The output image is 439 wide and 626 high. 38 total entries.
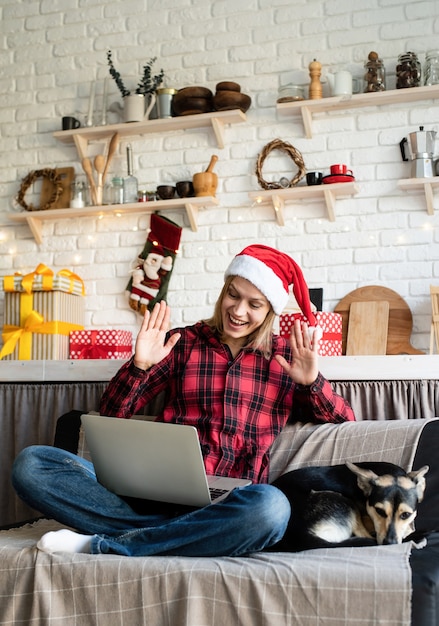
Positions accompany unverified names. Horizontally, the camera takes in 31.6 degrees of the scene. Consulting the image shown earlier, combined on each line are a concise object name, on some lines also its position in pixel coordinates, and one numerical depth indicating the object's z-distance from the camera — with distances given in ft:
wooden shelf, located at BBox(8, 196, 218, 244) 11.55
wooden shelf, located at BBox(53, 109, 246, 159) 11.53
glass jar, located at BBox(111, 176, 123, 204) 11.96
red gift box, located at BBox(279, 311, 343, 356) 9.14
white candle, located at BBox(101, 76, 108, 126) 12.26
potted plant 11.91
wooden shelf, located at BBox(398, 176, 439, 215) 10.47
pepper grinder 11.10
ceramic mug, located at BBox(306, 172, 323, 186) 11.00
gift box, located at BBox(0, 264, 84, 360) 10.94
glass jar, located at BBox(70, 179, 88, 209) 12.10
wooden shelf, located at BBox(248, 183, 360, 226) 10.86
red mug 10.82
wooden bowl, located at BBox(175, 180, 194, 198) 11.59
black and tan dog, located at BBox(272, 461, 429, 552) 6.09
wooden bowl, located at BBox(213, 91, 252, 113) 11.34
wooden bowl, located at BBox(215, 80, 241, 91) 11.37
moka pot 10.53
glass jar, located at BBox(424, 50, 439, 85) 10.71
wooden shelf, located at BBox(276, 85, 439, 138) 10.70
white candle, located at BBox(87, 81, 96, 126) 12.19
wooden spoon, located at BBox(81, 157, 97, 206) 12.07
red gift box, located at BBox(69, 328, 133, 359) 10.38
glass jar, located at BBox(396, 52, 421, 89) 10.74
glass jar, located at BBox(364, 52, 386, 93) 10.88
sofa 5.02
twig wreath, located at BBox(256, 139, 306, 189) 11.23
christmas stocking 11.78
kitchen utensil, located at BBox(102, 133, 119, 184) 12.06
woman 6.37
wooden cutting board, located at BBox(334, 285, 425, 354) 10.57
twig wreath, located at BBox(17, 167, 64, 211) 12.47
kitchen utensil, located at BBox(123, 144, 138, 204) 11.97
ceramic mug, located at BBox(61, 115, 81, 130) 12.32
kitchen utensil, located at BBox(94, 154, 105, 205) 11.99
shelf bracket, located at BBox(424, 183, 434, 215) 10.55
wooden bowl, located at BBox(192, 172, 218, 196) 11.46
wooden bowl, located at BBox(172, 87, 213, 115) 11.51
